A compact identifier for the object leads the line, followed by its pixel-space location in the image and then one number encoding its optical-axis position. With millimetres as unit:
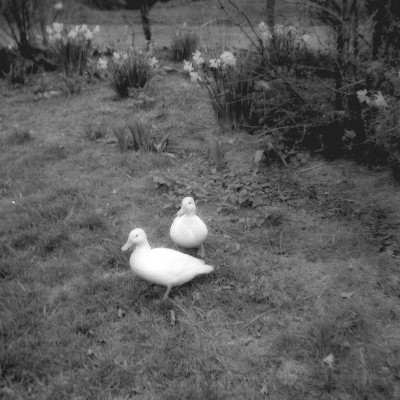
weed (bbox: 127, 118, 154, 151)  4453
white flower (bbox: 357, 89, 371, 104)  3045
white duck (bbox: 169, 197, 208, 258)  2811
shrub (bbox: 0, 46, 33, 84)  6898
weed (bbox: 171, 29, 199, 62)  7295
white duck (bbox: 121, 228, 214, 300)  2545
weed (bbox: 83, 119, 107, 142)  4945
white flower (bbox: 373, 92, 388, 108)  2943
